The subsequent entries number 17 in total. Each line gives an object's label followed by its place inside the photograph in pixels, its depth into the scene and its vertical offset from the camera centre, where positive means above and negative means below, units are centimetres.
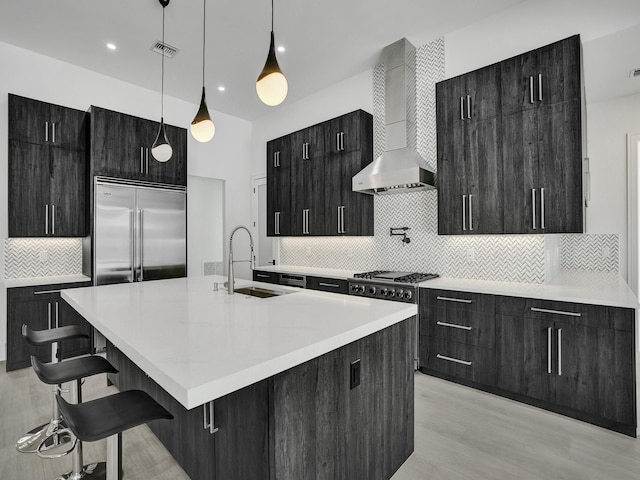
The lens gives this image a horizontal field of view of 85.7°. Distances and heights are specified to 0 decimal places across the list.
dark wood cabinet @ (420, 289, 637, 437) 225 -85
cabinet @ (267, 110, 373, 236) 413 +81
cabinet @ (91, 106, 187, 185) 393 +110
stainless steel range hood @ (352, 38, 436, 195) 343 +117
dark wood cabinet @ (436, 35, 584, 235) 264 +79
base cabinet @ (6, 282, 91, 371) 340 -78
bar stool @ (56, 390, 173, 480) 116 -63
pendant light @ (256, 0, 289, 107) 184 +84
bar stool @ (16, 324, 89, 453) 206 -117
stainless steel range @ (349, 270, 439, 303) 321 -45
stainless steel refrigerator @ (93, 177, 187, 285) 388 +10
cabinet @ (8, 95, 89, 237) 361 +78
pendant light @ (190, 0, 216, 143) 257 +86
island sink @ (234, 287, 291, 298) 244 -38
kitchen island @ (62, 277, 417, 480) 115 -54
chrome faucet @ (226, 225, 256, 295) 230 -26
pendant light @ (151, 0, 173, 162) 293 +79
